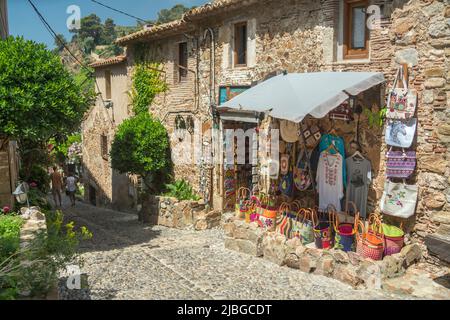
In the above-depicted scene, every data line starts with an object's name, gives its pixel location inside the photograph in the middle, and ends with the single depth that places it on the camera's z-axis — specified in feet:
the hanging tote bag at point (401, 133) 25.30
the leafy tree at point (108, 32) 265.75
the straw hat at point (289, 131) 32.37
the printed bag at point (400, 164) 25.58
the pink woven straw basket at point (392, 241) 25.46
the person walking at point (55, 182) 58.03
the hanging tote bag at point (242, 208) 34.91
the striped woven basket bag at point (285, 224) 30.04
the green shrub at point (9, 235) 21.36
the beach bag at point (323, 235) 27.63
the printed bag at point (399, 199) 25.64
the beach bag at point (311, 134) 30.89
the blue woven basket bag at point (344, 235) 26.73
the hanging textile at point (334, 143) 28.99
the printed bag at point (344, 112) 28.37
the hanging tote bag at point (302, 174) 31.97
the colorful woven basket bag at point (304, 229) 29.07
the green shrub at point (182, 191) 44.34
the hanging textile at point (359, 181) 27.96
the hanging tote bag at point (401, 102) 25.27
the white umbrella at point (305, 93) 24.71
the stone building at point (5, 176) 32.83
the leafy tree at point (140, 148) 45.70
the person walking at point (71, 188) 66.02
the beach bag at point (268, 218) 31.71
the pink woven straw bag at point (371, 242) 24.94
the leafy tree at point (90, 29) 264.72
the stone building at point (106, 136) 60.59
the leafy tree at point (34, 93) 30.04
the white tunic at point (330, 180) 29.14
